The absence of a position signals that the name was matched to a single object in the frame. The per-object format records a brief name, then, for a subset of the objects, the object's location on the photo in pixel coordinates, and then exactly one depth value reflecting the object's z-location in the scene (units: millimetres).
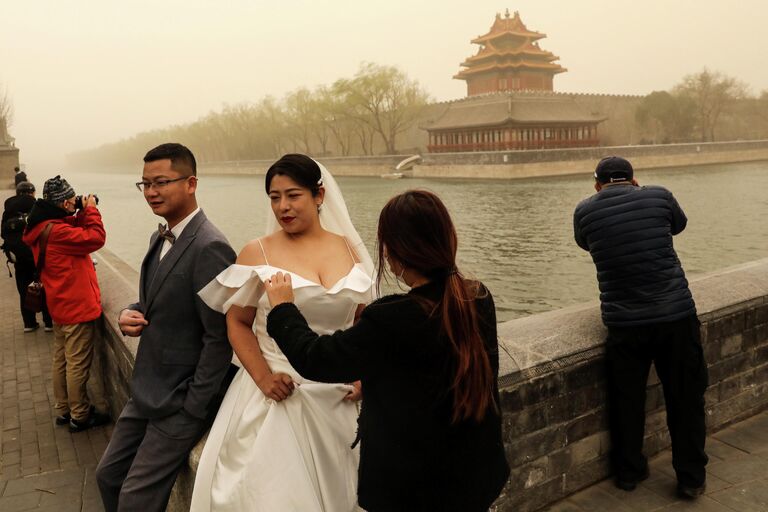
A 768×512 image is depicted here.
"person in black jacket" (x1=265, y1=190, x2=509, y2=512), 1500
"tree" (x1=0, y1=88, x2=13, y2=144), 28180
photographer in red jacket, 3711
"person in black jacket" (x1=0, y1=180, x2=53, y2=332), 6062
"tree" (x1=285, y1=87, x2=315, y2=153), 66500
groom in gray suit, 2055
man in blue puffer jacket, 2787
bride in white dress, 1798
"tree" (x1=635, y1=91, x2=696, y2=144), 54938
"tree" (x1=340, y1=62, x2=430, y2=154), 56219
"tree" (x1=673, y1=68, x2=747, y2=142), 56438
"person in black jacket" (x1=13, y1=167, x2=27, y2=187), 7148
